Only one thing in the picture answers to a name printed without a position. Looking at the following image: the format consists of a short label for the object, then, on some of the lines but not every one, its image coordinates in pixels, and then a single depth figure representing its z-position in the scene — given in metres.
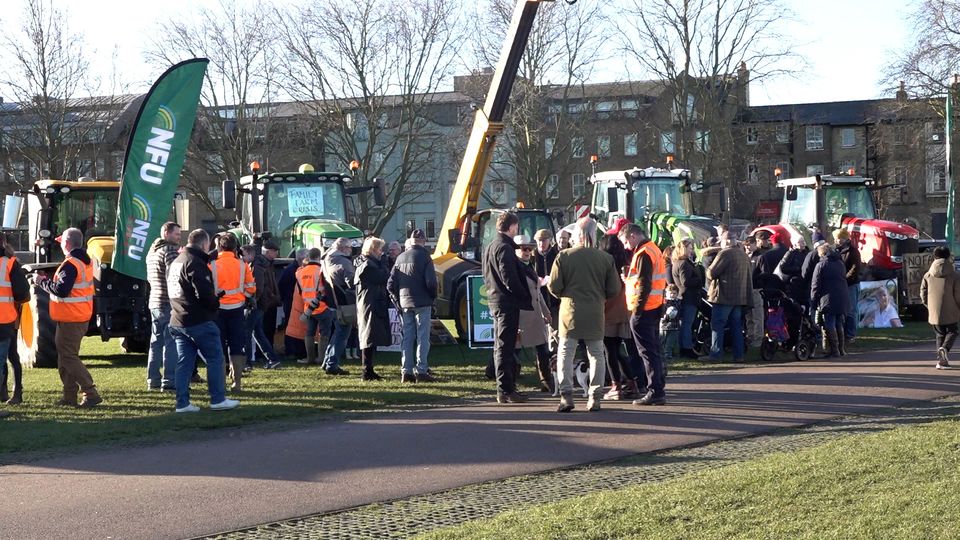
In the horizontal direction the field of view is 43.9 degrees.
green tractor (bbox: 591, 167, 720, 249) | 24.14
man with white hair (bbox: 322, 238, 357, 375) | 15.84
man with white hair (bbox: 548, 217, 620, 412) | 11.97
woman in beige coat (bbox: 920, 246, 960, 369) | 15.67
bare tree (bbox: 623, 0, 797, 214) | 50.09
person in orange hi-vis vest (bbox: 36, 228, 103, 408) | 12.79
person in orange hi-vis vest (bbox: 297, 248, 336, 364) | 16.38
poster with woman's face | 21.92
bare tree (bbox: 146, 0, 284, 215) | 51.84
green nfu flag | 15.97
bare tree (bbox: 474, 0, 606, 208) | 50.72
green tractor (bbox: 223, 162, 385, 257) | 21.56
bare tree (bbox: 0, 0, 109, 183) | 44.75
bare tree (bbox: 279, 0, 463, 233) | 52.78
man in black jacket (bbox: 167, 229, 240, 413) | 12.27
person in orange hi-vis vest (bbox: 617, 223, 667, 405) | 12.45
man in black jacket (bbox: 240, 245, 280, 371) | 16.50
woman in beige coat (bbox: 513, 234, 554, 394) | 13.16
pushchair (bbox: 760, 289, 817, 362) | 17.16
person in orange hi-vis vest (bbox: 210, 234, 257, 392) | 13.90
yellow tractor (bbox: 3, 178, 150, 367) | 17.38
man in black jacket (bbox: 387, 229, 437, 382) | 14.81
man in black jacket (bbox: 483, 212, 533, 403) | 12.61
